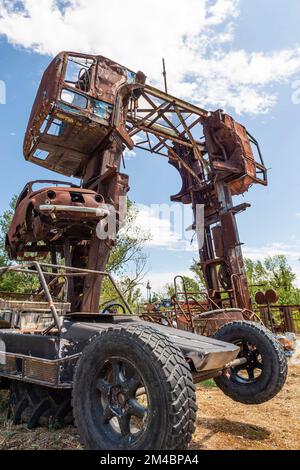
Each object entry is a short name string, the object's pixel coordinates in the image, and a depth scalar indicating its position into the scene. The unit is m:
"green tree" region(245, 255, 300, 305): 24.81
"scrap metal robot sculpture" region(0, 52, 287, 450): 2.28
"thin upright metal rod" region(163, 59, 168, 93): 11.24
